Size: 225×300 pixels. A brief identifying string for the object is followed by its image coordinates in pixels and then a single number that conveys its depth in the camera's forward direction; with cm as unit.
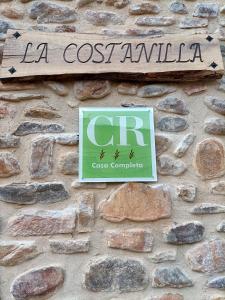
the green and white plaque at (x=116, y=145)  159
